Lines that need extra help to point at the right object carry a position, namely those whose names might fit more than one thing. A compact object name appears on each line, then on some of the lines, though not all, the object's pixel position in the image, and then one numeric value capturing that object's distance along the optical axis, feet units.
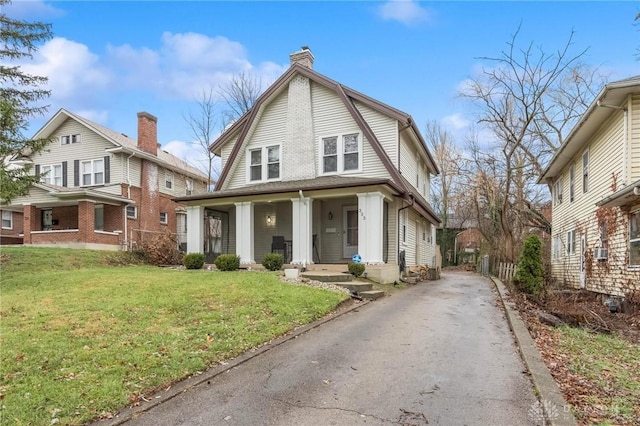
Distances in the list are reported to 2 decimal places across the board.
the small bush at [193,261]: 51.84
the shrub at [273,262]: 47.01
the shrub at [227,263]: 47.83
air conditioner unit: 39.83
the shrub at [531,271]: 39.78
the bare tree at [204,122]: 98.99
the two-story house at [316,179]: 48.44
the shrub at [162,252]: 69.31
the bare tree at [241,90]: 97.76
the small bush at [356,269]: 42.06
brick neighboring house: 72.13
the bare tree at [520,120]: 74.38
